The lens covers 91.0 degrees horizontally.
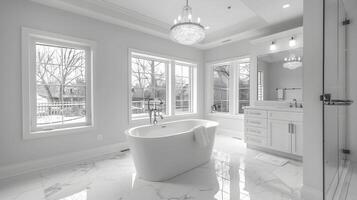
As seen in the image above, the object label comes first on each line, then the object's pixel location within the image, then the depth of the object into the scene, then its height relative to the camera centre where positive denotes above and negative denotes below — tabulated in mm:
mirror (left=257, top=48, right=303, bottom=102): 3207 +423
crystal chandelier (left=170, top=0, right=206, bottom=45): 2248 +868
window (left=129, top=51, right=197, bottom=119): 3754 +345
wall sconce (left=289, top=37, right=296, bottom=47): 3202 +1024
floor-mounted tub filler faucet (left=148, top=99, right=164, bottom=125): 3822 -125
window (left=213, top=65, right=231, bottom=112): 4695 +296
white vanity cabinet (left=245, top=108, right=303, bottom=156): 2844 -554
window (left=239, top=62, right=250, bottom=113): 4168 +322
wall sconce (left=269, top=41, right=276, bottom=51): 3494 +1035
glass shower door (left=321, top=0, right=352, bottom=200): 1385 +82
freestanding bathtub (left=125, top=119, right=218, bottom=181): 2148 -731
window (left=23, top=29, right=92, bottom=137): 2512 +259
